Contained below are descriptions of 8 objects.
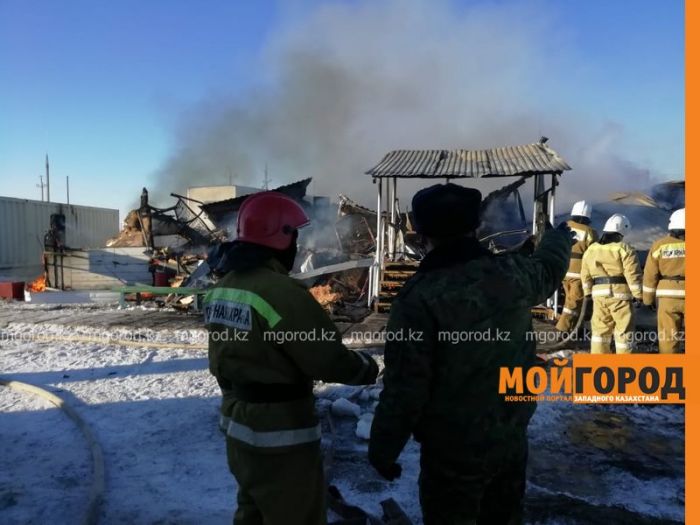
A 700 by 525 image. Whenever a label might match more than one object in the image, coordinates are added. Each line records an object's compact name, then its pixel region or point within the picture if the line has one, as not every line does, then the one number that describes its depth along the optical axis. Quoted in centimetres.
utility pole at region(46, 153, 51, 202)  3962
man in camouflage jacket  178
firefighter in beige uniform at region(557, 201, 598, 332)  675
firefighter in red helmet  184
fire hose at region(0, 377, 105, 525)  284
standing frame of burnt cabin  833
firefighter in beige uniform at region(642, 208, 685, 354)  514
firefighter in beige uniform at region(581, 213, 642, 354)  525
